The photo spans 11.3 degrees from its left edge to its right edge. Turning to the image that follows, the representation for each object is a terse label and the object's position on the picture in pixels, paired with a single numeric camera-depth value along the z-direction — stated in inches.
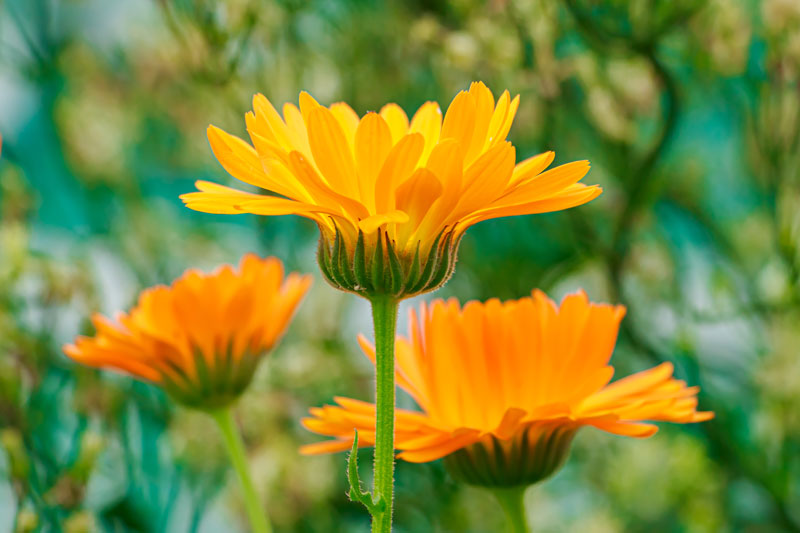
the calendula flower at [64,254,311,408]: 24.7
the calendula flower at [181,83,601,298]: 22.5
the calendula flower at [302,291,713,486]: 23.6
